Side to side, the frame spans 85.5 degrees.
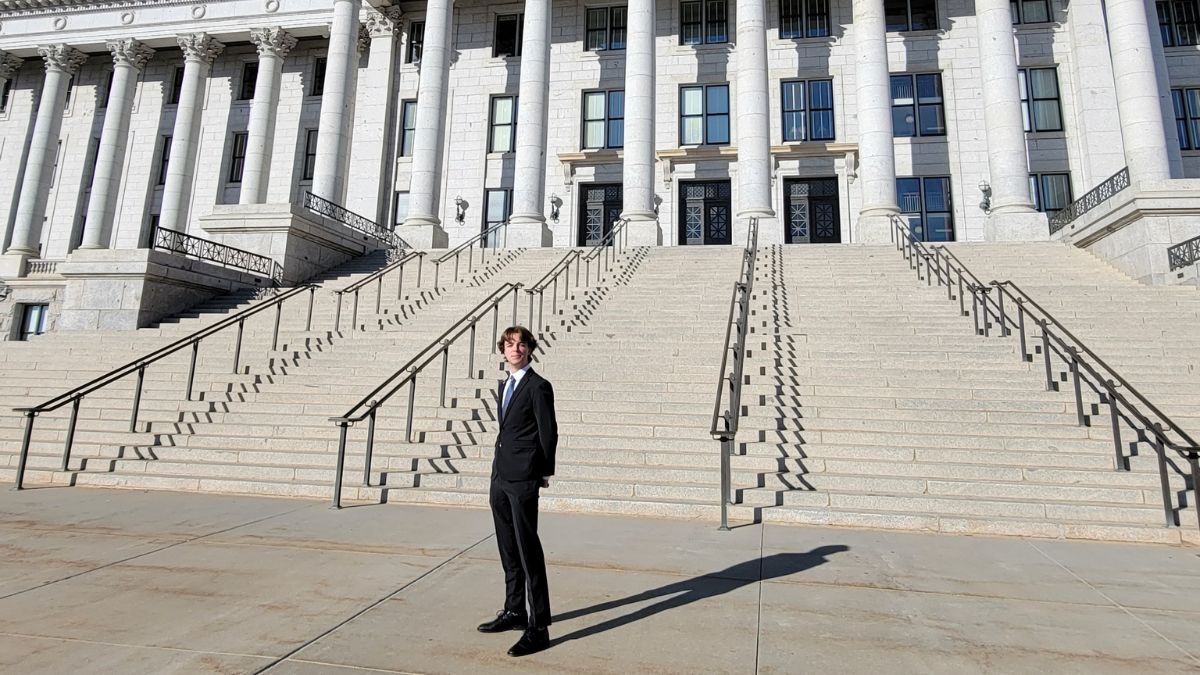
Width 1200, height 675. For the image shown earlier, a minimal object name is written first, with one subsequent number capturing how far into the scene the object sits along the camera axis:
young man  3.52
